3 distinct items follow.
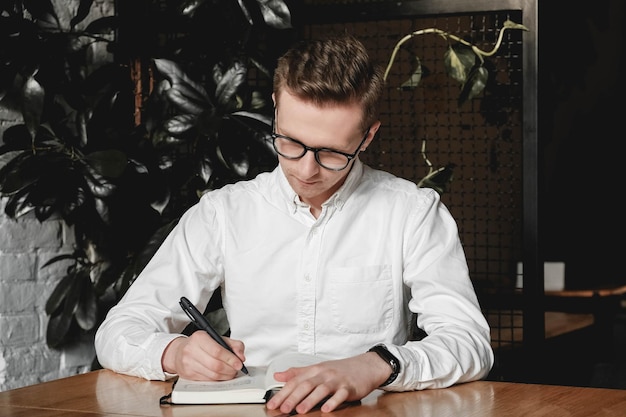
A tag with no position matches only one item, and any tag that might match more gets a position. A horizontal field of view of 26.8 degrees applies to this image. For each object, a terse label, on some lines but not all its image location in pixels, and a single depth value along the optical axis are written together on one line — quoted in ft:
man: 6.26
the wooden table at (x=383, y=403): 5.47
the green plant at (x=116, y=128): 8.12
